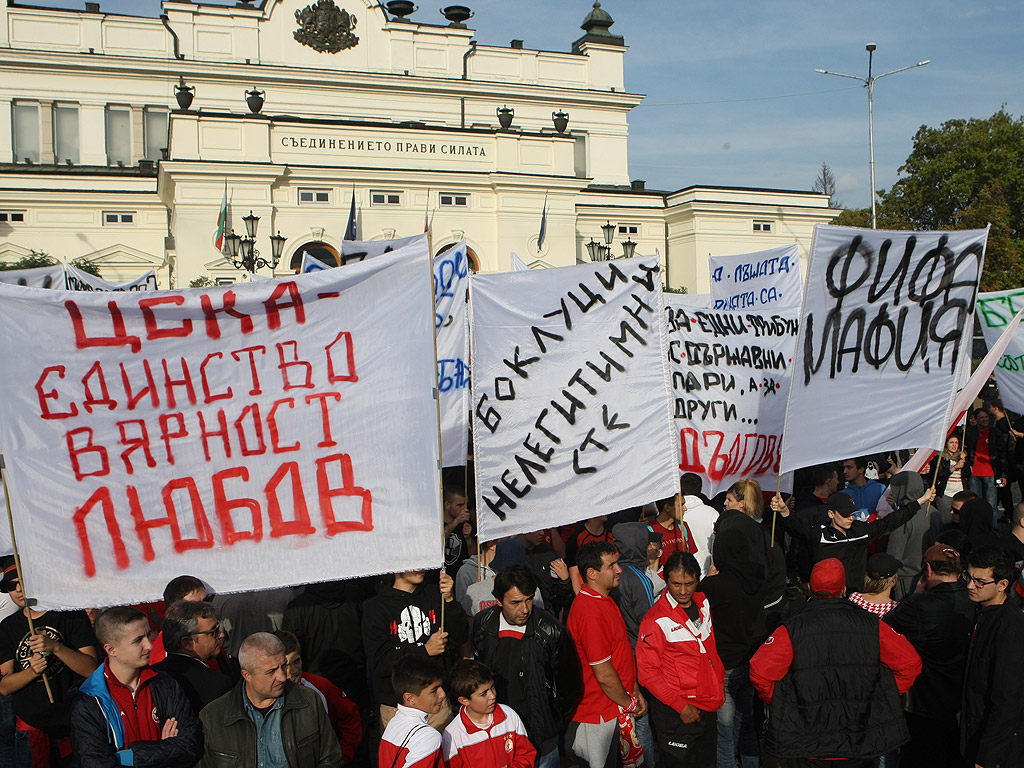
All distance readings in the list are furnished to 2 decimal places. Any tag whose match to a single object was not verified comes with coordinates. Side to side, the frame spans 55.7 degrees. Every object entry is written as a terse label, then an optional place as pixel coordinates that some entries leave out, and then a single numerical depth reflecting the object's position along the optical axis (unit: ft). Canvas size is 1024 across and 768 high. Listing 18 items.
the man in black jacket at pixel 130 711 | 12.69
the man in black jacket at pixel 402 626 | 16.42
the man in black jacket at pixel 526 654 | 15.55
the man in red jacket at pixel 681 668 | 16.61
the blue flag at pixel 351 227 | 90.00
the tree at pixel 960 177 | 162.91
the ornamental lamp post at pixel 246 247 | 67.72
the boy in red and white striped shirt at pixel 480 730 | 13.61
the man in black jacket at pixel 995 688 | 14.85
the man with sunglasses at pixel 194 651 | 14.40
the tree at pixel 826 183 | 310.18
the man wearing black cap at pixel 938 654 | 17.31
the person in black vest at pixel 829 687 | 15.15
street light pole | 146.20
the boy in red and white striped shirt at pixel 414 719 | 12.95
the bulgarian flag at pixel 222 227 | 99.81
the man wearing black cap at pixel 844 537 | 21.49
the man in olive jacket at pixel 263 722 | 13.10
